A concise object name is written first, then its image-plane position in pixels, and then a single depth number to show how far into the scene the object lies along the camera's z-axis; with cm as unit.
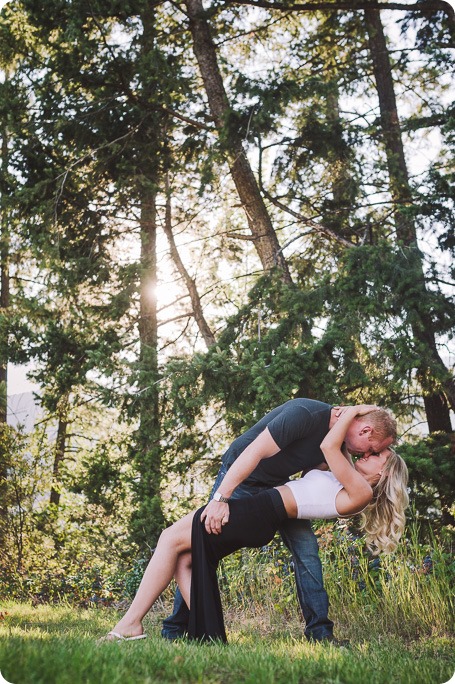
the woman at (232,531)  383
